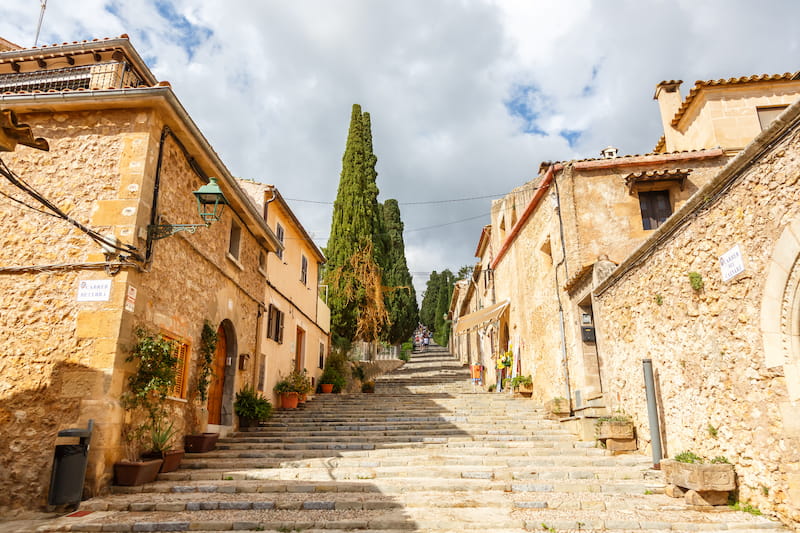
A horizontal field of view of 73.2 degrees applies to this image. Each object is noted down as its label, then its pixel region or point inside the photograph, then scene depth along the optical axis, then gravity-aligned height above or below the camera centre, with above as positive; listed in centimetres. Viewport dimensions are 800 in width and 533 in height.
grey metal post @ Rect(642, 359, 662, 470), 799 -9
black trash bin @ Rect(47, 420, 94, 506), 650 -74
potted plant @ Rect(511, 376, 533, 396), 1586 +65
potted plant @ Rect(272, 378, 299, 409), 1491 +40
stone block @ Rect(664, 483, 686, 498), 665 -102
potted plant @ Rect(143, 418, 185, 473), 827 -60
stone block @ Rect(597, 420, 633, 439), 919 -38
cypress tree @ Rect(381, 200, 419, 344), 3066 +690
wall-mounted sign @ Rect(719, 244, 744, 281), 605 +159
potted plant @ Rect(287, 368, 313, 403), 1540 +66
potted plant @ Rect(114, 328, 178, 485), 754 +23
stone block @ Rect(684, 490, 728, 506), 612 -101
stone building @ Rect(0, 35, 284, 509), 725 +240
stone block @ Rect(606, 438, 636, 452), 918 -63
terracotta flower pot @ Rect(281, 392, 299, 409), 1494 +21
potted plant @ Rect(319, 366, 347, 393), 1927 +94
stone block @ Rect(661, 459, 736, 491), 601 -77
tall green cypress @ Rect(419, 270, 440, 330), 6281 +1217
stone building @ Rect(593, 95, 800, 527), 526 +102
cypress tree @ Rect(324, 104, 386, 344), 2327 +713
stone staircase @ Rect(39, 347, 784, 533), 591 -105
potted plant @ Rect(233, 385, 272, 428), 1197 +0
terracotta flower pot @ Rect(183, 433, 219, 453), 961 -60
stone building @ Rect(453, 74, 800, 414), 1216 +465
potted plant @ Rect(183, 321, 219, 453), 964 +21
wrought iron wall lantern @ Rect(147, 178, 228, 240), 836 +316
